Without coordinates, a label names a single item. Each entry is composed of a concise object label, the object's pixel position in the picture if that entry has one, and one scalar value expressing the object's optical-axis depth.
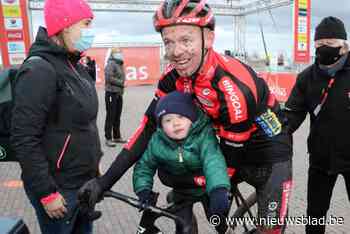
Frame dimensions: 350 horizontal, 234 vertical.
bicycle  2.12
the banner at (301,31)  15.54
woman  2.19
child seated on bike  2.02
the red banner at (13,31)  11.26
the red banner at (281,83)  13.21
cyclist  1.90
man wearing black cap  3.13
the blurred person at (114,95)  8.90
